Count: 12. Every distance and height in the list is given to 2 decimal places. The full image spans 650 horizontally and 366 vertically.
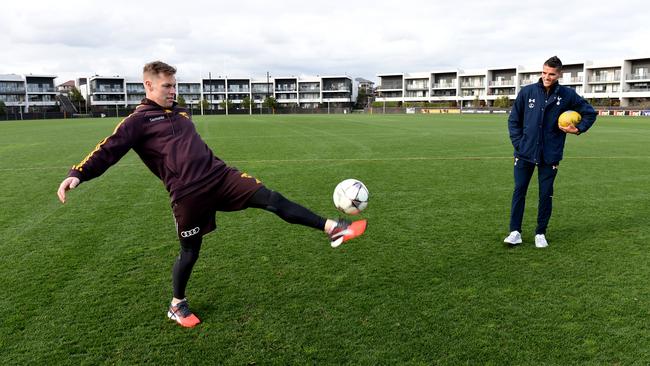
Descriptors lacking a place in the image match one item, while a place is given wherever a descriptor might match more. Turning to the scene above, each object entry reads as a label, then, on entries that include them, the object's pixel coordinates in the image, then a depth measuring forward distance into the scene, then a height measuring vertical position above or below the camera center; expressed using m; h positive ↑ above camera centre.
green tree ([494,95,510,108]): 83.96 +2.35
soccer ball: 4.46 -0.73
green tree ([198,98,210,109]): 111.12 +3.31
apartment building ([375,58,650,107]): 83.25 +6.57
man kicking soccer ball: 3.53 -0.40
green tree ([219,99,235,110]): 115.62 +3.43
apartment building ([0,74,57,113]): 100.69 +5.90
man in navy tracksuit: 5.39 -0.18
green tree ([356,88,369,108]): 137.62 +5.16
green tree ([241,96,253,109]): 111.29 +3.42
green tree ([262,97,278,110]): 108.88 +3.38
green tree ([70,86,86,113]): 106.38 +4.78
